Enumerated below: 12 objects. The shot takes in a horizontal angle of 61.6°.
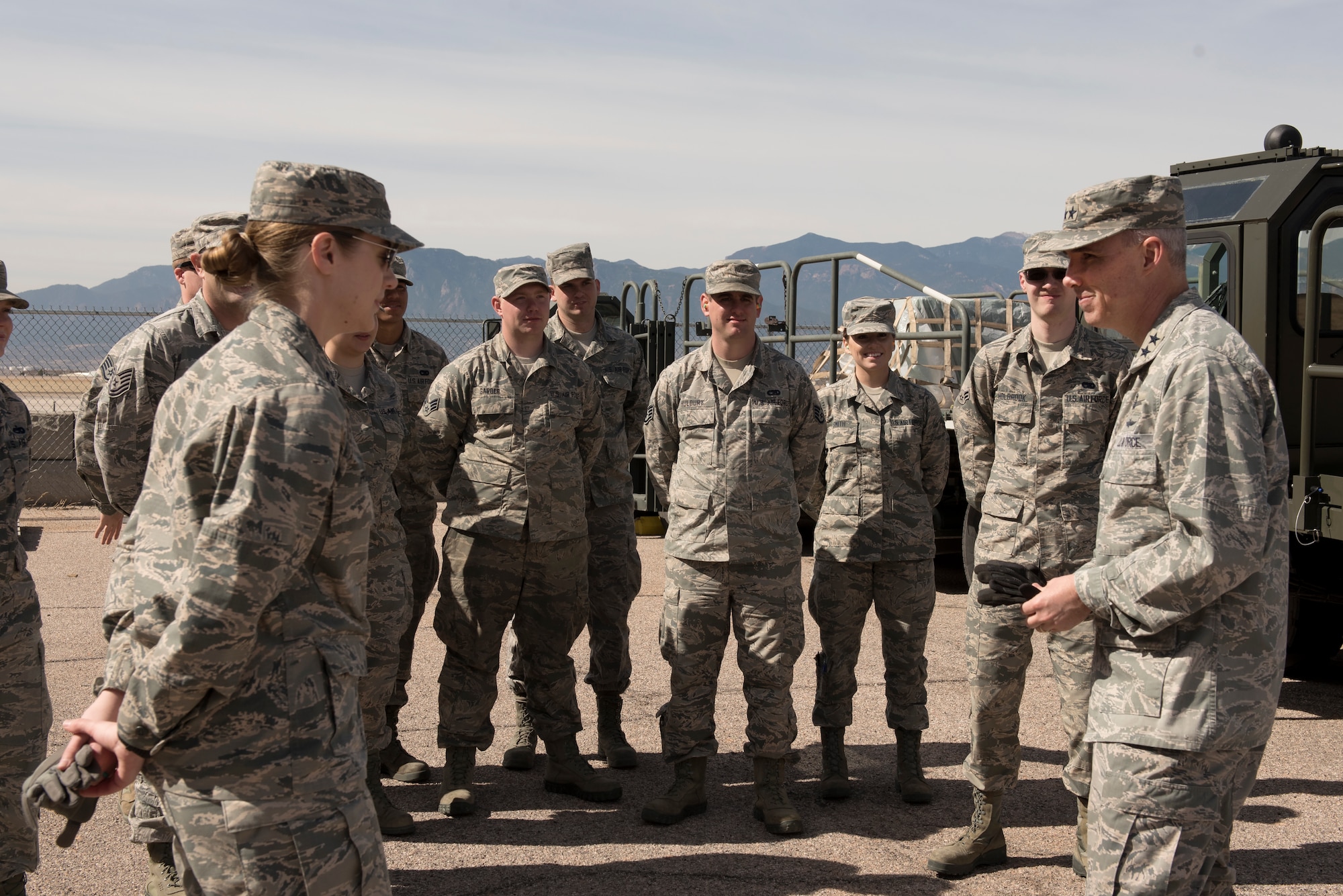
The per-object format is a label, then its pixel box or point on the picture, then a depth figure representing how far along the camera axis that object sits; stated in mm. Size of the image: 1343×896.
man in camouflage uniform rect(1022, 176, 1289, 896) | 2180
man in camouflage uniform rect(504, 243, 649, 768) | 5164
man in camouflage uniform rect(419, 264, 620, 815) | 4531
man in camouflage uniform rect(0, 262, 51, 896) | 3092
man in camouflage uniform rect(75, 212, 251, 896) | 3453
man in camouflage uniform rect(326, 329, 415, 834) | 4059
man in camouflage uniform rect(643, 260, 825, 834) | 4324
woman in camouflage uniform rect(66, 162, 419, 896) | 1758
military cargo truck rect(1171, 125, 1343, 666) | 5570
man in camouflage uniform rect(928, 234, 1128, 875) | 3865
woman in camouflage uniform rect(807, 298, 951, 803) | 4691
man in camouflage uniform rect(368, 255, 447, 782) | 5039
